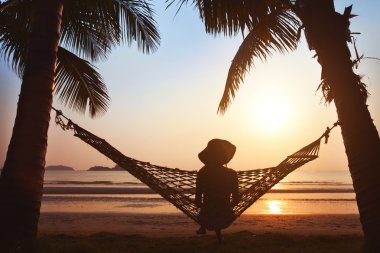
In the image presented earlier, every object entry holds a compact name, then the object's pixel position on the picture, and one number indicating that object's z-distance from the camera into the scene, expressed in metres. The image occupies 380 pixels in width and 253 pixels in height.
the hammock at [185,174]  3.76
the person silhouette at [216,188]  3.52
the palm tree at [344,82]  2.49
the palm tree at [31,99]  2.75
